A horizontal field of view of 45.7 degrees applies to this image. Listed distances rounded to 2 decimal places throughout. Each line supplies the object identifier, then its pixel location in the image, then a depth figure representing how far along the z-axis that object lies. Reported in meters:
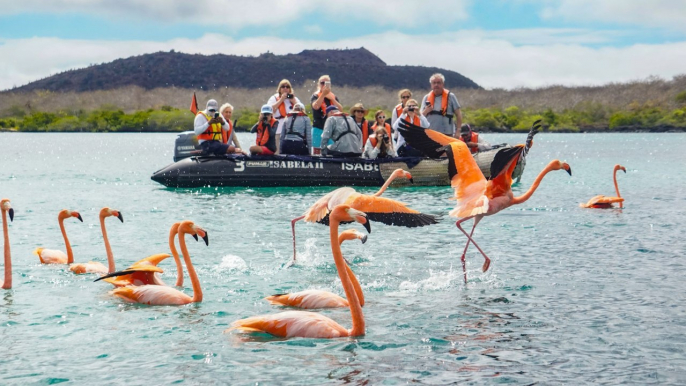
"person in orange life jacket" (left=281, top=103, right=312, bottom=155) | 16.42
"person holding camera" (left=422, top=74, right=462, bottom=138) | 15.70
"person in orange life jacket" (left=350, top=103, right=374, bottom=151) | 16.23
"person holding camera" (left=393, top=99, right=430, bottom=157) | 14.82
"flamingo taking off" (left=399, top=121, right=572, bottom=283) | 8.31
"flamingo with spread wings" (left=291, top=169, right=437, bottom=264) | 7.59
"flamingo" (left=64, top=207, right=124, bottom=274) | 7.77
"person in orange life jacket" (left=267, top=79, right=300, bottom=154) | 16.67
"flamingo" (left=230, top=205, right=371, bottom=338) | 5.83
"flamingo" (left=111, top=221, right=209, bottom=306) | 6.82
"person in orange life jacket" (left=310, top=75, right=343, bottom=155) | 15.81
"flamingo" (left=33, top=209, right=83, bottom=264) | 8.63
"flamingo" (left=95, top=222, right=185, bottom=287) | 7.18
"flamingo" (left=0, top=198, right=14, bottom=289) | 7.40
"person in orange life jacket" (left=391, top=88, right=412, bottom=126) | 15.99
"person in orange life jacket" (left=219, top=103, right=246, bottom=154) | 16.81
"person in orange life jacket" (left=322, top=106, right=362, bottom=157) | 16.03
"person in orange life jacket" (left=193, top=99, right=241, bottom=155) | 16.48
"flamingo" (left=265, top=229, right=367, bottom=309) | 6.74
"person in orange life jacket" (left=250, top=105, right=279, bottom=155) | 16.91
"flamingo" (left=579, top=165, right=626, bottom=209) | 13.88
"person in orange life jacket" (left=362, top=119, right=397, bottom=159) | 16.67
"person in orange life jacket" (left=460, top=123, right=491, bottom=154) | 17.17
